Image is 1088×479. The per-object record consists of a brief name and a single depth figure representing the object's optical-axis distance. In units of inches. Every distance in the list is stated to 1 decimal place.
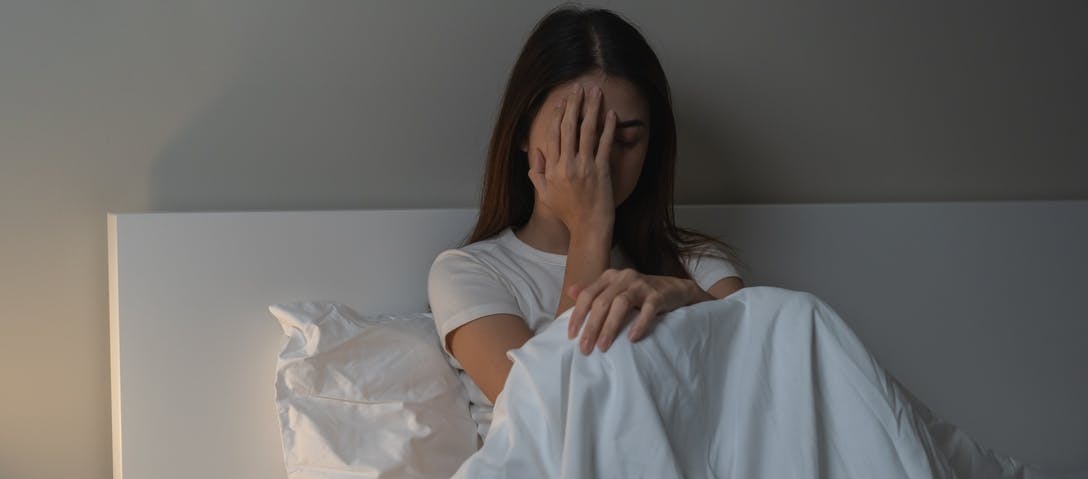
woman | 58.2
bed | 59.7
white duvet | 42.1
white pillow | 55.6
